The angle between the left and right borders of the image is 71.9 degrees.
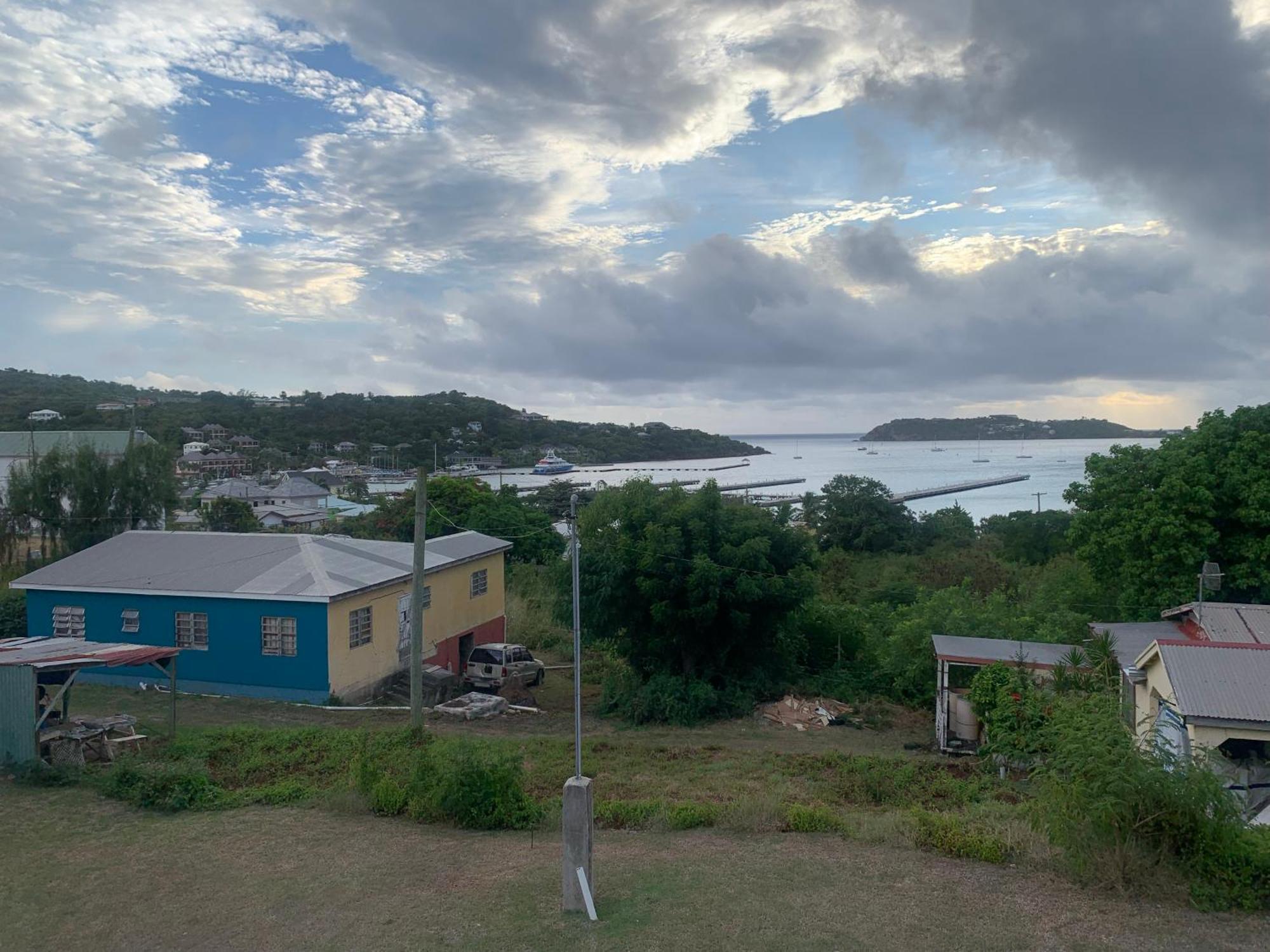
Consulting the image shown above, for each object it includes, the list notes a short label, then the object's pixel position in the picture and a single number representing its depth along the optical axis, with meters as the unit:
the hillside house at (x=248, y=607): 18.62
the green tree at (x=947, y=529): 46.84
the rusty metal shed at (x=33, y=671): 11.93
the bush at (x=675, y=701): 19.98
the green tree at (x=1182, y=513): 19.92
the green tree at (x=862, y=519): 47.25
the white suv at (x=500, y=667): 22.23
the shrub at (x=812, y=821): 9.30
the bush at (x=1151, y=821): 6.62
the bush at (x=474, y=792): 9.62
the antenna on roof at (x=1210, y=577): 17.09
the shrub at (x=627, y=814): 9.96
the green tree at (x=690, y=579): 20.48
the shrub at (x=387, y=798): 10.16
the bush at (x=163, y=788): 10.80
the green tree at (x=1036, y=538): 41.34
